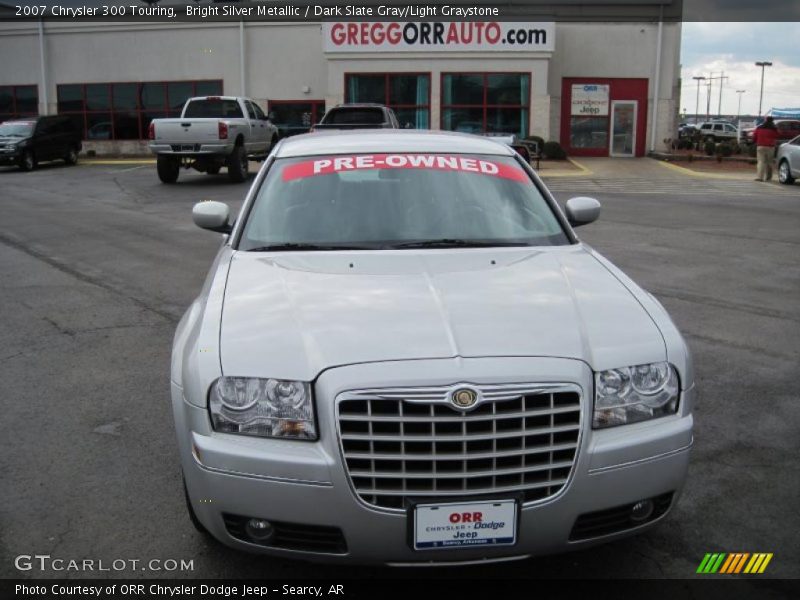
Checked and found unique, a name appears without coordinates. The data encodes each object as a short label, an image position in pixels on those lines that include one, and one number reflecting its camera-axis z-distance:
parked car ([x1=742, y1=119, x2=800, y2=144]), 41.94
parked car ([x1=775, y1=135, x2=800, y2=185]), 22.73
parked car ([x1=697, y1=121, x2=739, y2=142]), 55.22
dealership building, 30.95
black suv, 27.14
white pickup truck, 20.27
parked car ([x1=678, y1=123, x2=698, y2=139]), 53.47
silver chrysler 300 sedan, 2.82
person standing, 23.58
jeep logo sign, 32.53
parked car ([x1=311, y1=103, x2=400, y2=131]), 21.11
